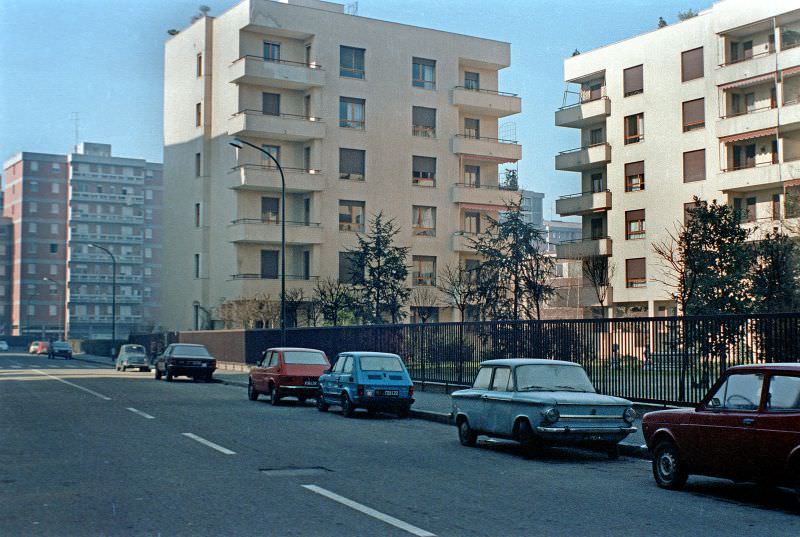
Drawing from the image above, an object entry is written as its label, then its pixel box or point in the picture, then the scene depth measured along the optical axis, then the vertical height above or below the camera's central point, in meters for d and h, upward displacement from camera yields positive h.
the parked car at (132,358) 53.06 -1.30
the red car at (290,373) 25.80 -1.02
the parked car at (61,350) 77.38 -1.27
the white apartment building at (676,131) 49.97 +11.63
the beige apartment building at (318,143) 60.66 +12.67
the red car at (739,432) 9.48 -1.01
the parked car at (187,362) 39.24 -1.12
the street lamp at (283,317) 38.31 +0.72
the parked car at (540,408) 14.01 -1.08
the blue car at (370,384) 21.81 -1.11
